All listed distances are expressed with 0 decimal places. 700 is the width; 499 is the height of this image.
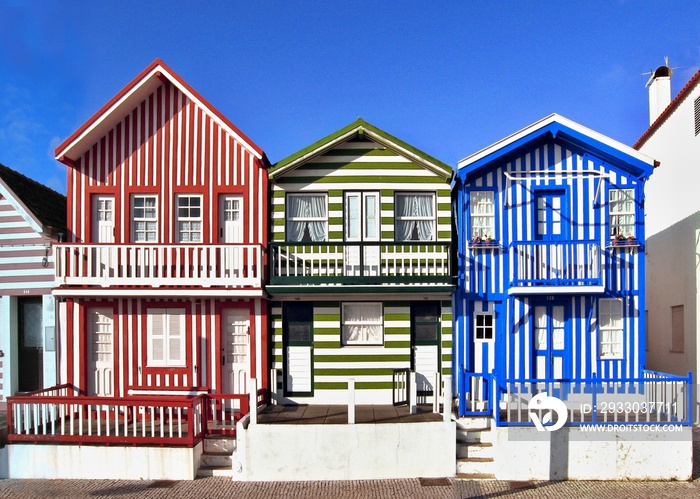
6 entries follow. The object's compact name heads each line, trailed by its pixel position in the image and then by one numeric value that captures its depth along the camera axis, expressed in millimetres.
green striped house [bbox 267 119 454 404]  13055
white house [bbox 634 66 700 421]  14969
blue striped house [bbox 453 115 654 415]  13039
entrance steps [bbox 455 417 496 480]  10859
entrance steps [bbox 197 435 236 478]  10938
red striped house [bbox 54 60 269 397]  13008
